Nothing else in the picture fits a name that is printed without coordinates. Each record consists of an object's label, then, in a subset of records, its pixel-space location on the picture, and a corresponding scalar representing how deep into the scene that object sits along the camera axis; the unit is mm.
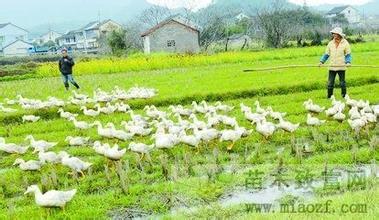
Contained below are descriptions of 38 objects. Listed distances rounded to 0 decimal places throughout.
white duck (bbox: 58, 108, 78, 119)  14703
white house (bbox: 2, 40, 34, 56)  94688
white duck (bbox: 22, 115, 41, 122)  15219
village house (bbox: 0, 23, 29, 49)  107000
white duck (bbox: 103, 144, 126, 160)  8531
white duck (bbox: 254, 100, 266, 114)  12232
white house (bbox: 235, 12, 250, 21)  105625
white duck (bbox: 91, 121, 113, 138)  10406
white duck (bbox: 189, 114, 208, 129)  10445
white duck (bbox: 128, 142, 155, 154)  9141
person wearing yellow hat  14609
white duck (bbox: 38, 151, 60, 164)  8852
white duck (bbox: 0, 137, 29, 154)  10059
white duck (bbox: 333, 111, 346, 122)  11008
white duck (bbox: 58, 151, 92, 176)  8570
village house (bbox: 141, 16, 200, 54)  54750
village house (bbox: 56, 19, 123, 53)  101000
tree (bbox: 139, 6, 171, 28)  88062
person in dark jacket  21875
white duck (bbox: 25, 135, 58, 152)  9885
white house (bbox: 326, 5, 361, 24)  111562
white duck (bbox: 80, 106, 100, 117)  14547
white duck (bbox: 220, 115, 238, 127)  11196
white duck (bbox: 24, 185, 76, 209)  6926
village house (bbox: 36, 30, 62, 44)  134500
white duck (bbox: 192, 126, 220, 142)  9755
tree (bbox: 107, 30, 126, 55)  53438
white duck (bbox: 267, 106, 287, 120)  11730
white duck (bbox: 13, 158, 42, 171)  8766
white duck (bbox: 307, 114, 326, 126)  10664
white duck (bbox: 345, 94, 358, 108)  11991
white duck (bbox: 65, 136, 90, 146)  10688
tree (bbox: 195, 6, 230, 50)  58406
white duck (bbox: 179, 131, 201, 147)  9477
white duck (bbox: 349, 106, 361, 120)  10484
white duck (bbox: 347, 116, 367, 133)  9875
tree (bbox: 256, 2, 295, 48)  51656
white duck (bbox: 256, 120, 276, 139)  10141
